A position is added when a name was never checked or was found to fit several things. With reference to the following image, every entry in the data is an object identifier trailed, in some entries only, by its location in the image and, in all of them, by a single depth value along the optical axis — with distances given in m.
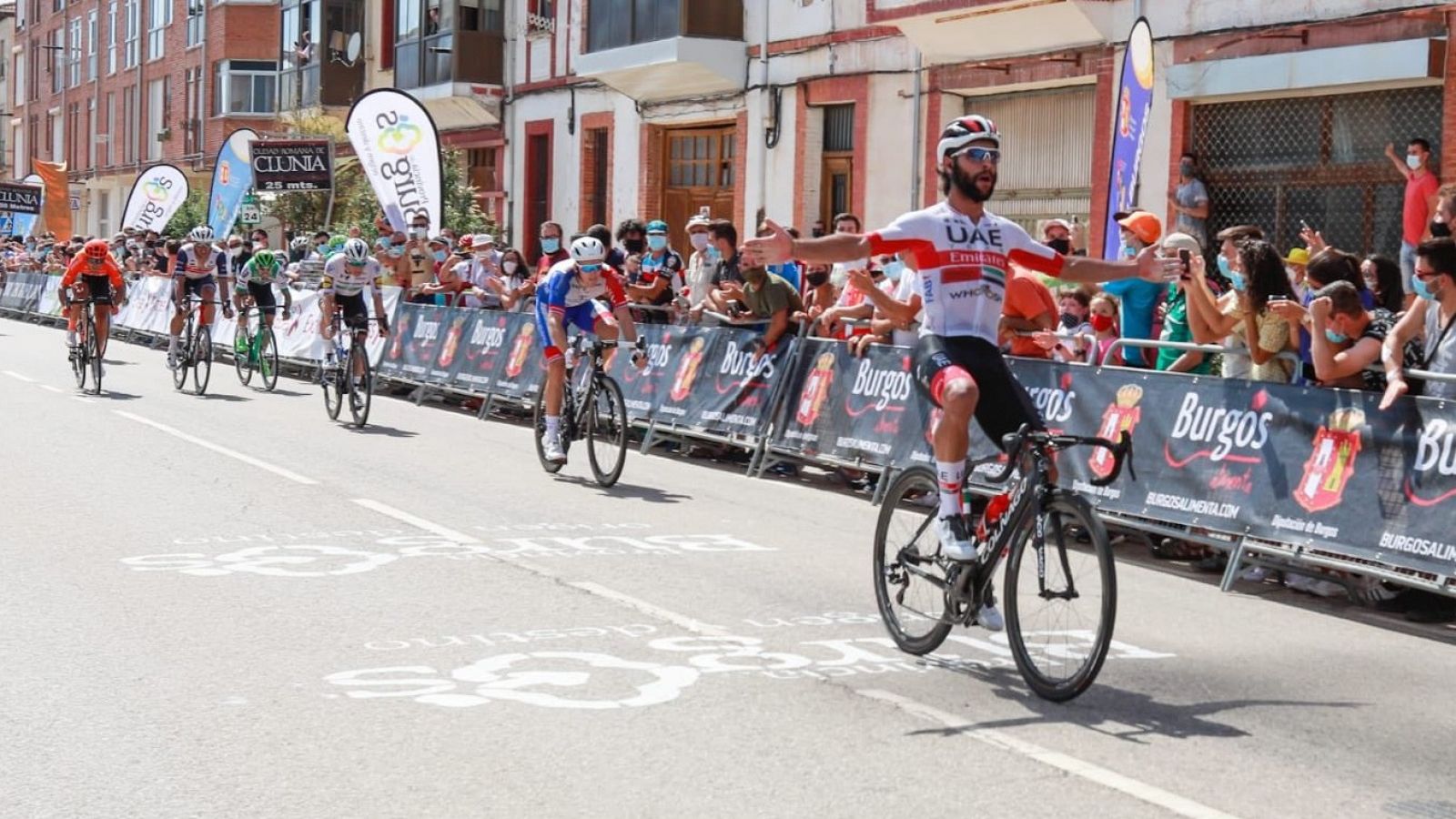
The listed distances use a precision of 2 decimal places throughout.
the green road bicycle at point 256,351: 22.91
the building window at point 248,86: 57.09
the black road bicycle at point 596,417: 13.78
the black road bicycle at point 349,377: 18.20
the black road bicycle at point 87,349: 21.42
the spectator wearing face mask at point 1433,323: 9.65
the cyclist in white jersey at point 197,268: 25.53
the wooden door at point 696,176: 29.52
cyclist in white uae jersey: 7.50
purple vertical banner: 14.10
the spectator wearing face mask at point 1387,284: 11.09
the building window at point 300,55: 43.81
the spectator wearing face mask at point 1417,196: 16.47
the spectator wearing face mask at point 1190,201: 19.88
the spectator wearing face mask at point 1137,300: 12.46
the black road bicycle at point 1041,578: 6.88
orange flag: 52.84
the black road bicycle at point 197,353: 21.86
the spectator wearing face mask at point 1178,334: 11.40
